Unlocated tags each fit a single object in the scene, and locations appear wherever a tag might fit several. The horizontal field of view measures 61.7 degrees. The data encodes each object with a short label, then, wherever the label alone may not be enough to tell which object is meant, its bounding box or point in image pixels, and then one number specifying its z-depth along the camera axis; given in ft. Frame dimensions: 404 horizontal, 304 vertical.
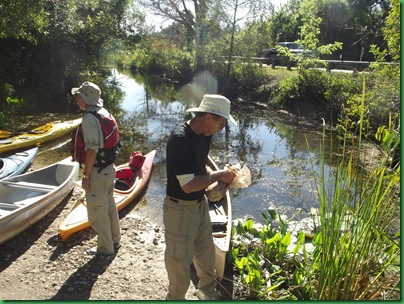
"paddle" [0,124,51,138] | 28.76
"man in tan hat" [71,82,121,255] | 11.85
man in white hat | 8.71
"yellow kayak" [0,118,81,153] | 27.30
